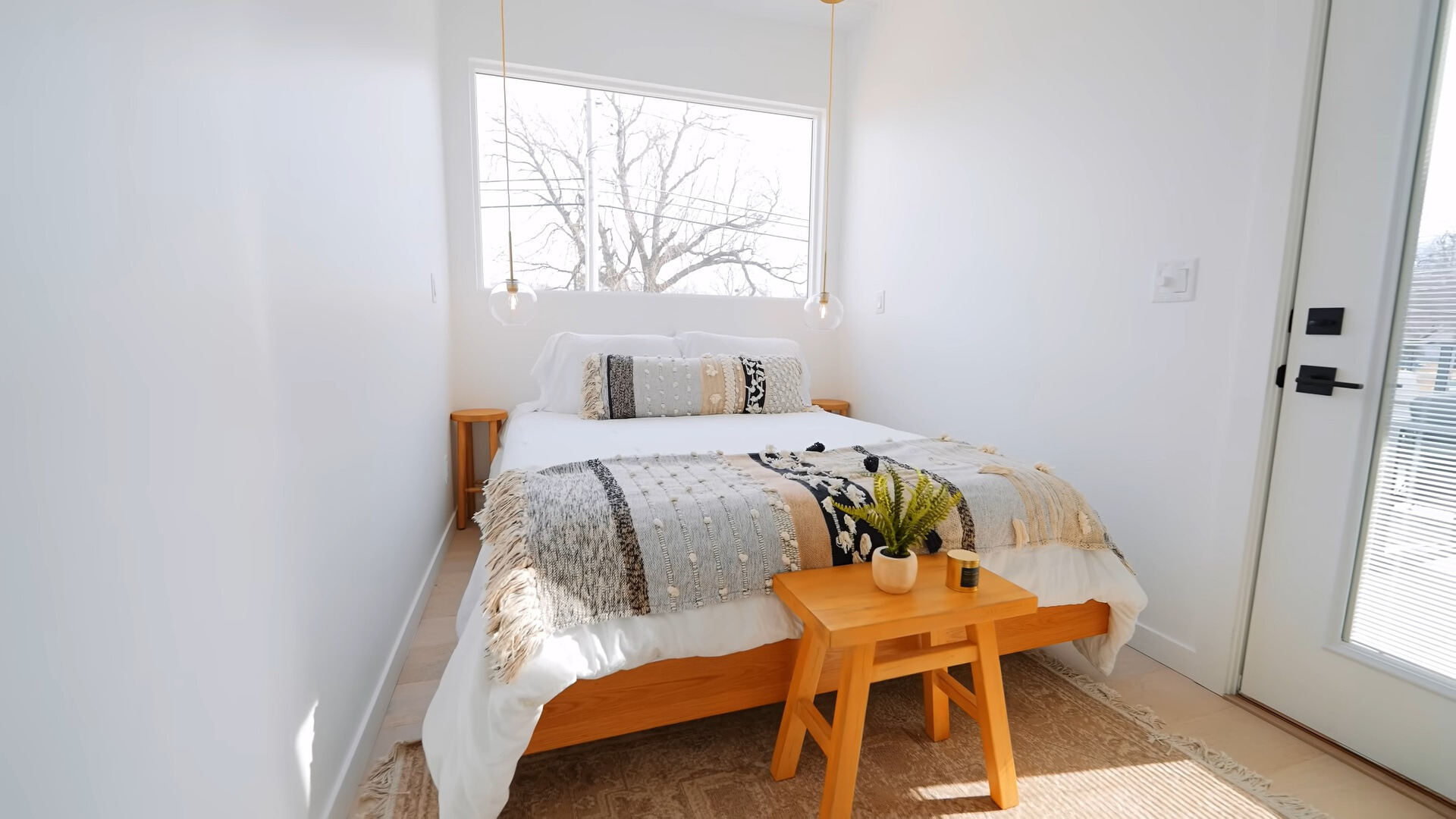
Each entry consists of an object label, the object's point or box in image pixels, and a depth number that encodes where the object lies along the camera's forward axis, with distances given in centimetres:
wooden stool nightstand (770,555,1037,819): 116
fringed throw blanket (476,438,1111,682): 118
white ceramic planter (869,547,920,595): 124
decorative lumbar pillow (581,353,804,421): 257
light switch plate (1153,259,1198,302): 182
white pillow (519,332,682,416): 275
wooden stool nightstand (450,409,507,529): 292
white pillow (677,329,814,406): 306
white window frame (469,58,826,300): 308
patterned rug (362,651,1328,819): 129
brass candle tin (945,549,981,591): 127
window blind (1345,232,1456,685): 135
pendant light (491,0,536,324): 261
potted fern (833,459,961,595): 124
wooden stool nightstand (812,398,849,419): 354
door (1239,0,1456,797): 136
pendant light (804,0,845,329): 262
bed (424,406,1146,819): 107
